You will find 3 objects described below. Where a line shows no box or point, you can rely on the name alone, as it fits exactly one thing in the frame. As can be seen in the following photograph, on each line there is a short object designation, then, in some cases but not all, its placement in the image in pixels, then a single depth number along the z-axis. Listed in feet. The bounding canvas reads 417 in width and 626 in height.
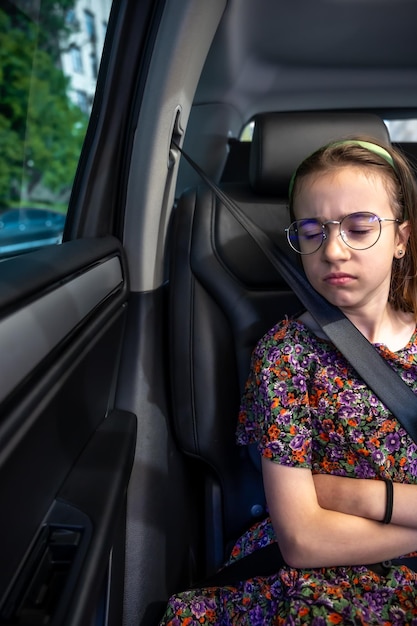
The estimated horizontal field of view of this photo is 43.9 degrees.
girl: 3.13
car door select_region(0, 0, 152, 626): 2.25
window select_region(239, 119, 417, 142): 7.54
